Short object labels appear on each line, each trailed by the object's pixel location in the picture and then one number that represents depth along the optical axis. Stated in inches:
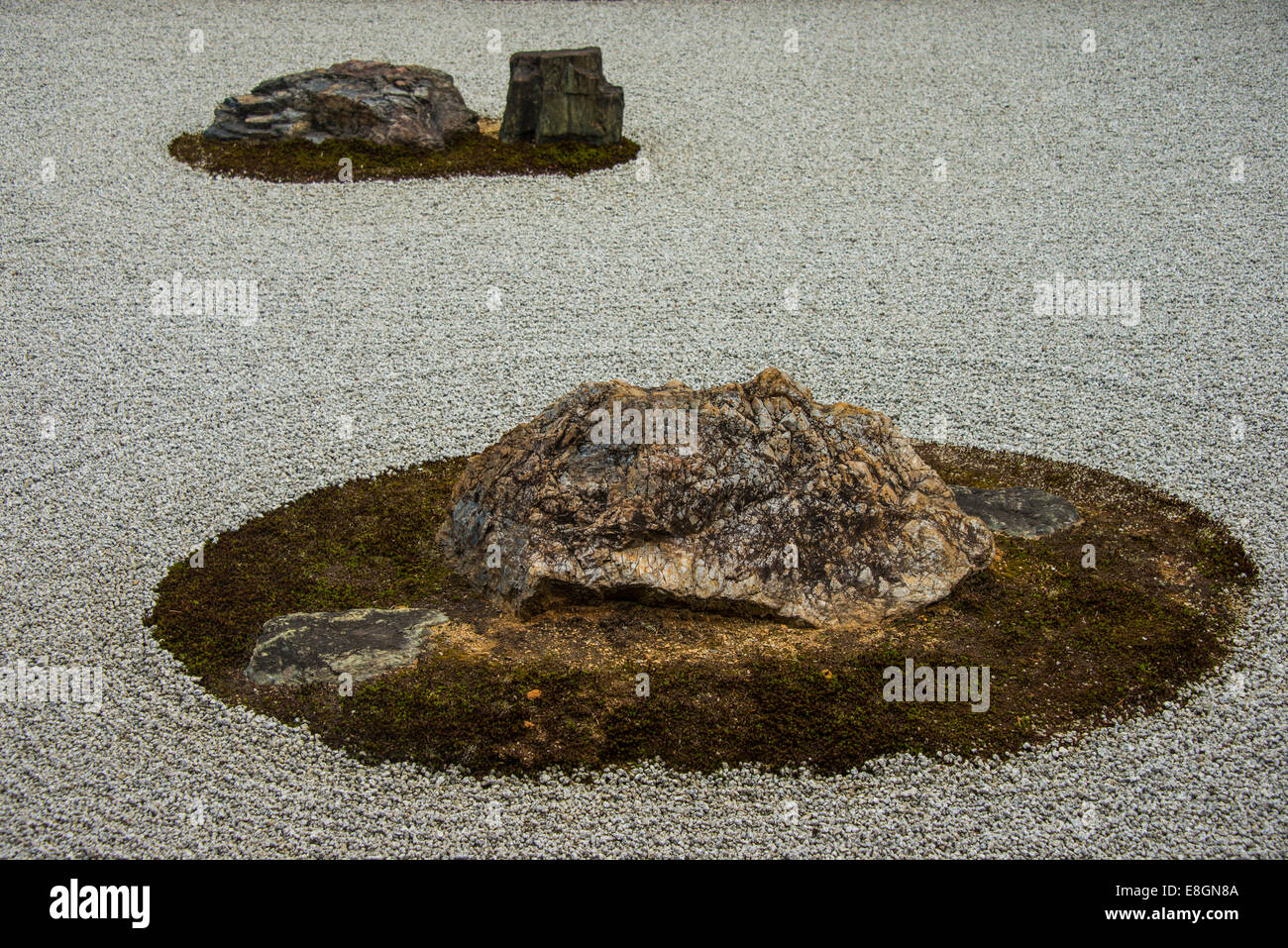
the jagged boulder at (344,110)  550.0
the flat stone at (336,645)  247.4
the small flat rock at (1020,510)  290.7
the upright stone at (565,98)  538.0
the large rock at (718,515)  254.5
